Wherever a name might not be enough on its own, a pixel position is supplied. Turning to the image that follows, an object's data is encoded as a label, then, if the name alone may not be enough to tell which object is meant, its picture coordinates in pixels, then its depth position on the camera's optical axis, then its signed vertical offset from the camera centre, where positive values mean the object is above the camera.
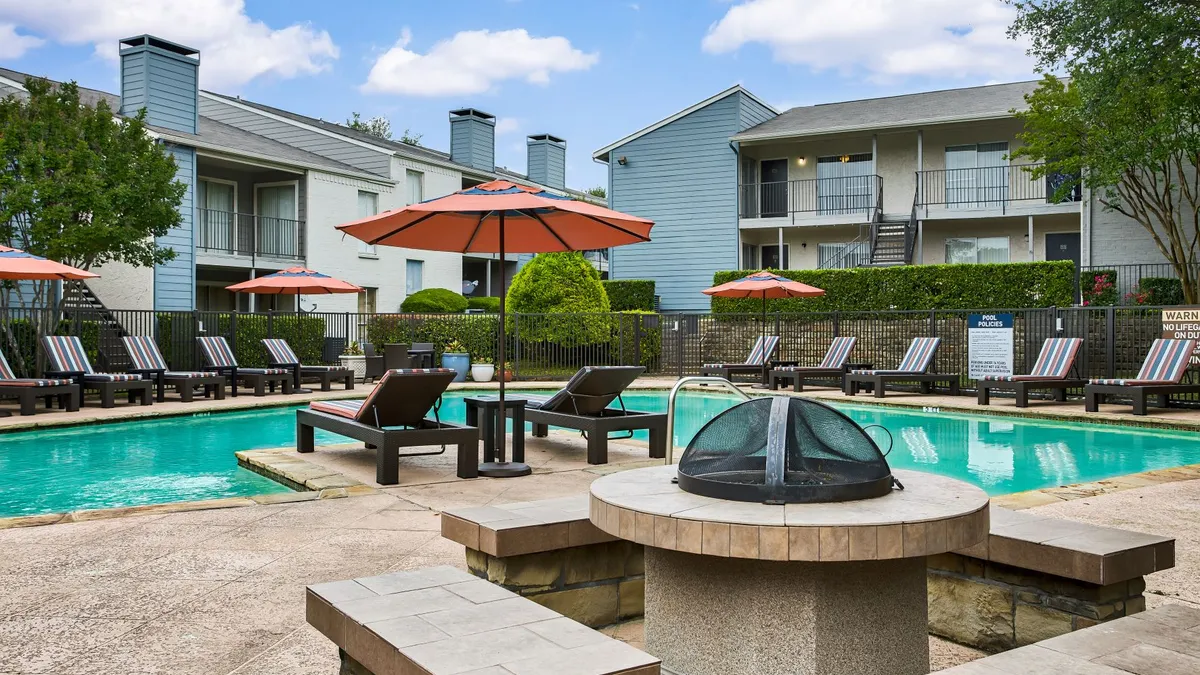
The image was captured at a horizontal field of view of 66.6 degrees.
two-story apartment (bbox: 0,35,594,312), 22.73 +4.40
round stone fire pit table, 2.65 -0.76
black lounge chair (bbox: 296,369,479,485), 7.05 -0.75
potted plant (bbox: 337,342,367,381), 21.25 -0.60
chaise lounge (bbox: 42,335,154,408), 14.32 -0.63
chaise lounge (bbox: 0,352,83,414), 12.88 -0.79
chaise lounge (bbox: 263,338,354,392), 18.45 -0.69
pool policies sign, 16.83 -0.18
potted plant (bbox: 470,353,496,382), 21.17 -0.84
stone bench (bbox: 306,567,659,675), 2.20 -0.81
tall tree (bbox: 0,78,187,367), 15.38 +2.65
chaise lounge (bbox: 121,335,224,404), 15.70 -0.68
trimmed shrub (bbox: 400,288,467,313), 27.80 +0.99
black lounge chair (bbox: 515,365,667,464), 8.30 -0.76
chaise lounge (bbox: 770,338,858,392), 18.17 -0.70
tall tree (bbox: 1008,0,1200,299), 11.80 +4.00
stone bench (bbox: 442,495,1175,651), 3.20 -0.90
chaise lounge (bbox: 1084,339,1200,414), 13.11 -0.68
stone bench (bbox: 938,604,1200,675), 2.23 -0.82
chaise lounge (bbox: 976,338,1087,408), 14.70 -0.70
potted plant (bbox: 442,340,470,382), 21.17 -0.62
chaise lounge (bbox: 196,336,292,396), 16.98 -0.69
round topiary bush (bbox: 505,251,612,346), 22.16 +0.86
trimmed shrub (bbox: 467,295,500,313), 29.37 +1.03
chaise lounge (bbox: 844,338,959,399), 16.78 -0.72
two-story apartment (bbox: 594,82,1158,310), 25.47 +4.33
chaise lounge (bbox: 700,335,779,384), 19.38 -0.65
